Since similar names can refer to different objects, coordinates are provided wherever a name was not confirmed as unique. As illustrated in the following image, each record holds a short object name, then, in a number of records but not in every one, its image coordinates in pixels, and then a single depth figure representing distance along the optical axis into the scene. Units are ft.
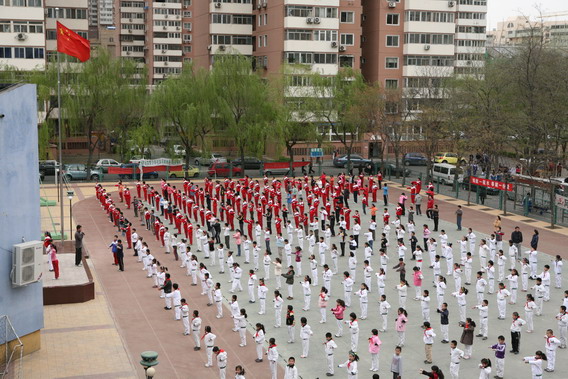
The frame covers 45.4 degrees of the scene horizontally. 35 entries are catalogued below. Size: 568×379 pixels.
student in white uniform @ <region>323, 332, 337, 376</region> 48.45
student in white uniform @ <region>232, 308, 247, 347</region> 55.06
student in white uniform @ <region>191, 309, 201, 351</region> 54.29
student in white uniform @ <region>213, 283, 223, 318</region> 60.95
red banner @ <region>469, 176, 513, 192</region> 114.21
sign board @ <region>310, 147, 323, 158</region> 161.38
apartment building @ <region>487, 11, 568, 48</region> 132.67
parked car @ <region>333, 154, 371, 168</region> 172.14
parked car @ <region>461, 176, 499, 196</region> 126.82
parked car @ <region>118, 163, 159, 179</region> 148.87
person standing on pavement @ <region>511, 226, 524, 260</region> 81.10
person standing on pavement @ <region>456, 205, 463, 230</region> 97.99
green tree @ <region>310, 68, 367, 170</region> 160.25
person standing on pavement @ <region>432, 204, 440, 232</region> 96.78
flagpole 84.99
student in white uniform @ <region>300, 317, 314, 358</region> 51.56
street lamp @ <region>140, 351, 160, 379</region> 38.73
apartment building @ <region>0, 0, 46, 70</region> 165.27
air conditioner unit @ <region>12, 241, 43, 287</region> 51.03
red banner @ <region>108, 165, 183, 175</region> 148.46
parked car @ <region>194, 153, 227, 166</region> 172.03
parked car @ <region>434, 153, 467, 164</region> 170.85
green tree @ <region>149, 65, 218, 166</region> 149.79
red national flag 89.40
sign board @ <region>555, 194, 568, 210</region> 103.09
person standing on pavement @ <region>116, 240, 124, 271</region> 78.18
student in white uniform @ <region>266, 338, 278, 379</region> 47.78
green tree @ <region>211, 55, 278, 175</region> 150.82
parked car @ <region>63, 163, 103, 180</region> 148.46
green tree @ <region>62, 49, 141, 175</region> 149.28
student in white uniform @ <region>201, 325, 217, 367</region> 50.67
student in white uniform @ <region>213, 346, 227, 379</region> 47.20
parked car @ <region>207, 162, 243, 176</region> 153.58
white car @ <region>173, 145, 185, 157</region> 156.17
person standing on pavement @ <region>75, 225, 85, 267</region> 74.95
